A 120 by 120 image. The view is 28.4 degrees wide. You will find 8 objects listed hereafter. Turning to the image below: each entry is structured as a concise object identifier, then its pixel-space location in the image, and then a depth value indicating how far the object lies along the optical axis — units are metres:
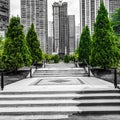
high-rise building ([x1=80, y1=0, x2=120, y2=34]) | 85.06
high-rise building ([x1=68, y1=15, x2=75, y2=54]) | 164.90
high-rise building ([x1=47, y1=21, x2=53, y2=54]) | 165.77
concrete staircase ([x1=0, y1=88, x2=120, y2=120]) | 7.77
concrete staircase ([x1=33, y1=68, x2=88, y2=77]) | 19.78
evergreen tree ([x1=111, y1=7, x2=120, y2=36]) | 35.78
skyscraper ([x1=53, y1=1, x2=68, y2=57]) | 152.76
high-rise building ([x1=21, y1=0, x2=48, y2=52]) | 146.62
